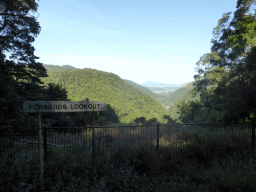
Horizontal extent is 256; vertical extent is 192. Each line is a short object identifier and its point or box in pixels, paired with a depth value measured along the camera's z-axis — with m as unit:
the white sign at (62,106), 4.40
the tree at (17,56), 9.18
